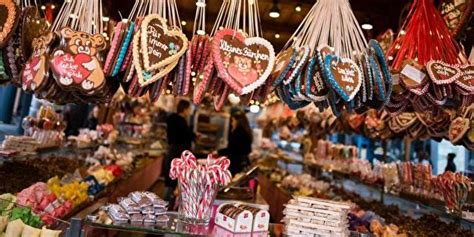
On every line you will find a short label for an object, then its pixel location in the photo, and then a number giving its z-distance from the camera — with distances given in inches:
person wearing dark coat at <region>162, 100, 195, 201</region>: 226.1
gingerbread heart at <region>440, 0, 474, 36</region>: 87.7
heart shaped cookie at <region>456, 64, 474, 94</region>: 63.8
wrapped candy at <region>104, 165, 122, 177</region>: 168.6
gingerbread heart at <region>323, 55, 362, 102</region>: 57.4
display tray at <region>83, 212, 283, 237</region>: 57.9
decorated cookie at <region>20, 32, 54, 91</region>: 54.2
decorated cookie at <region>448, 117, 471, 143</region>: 91.3
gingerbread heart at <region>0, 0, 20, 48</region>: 58.7
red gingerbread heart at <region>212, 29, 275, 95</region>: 55.9
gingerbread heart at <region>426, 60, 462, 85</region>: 63.5
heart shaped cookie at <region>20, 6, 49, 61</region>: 61.4
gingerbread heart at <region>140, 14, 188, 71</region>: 53.6
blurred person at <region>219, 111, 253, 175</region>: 207.2
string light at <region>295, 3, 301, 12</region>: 91.5
